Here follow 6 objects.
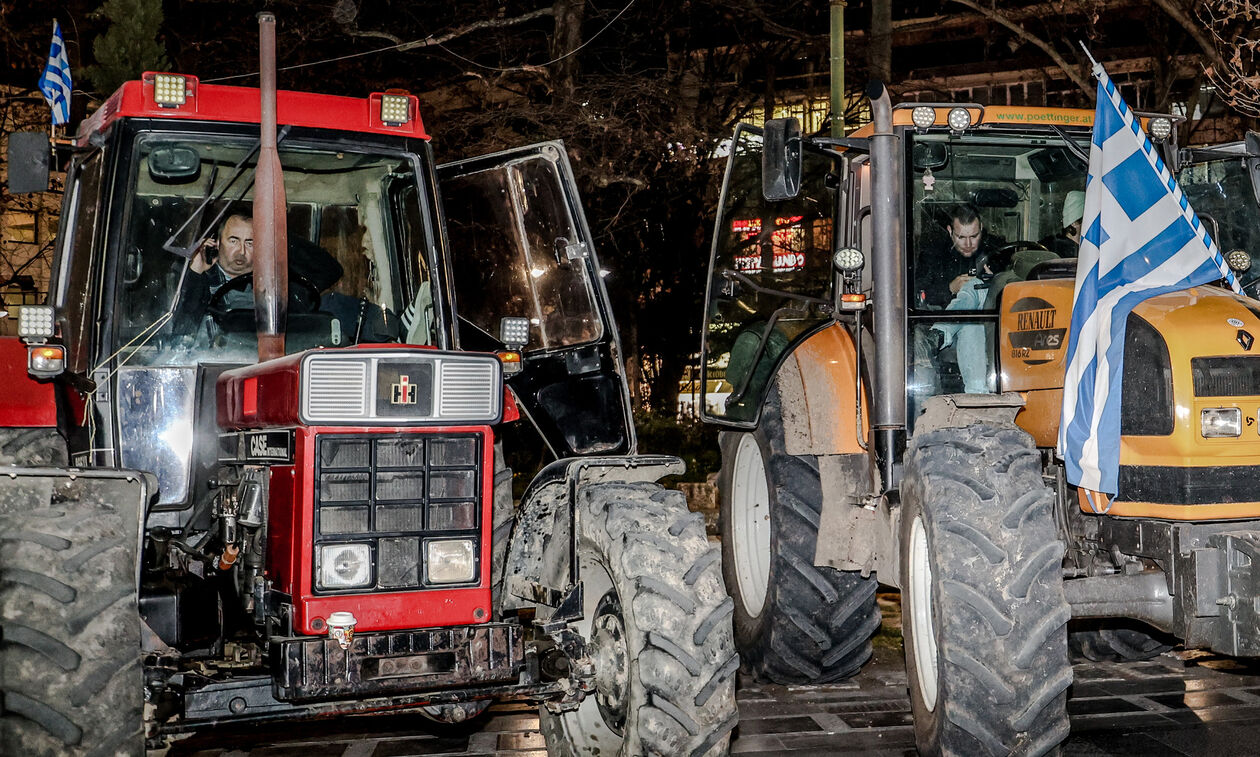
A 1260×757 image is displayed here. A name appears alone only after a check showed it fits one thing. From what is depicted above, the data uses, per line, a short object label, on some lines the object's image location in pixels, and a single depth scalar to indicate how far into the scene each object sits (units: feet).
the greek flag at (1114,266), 16.11
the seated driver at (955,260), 19.40
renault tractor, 15.08
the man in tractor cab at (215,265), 17.03
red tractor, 13.55
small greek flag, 32.98
